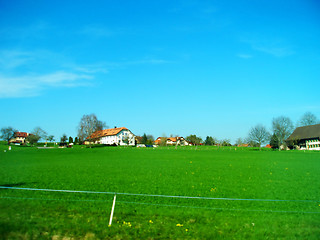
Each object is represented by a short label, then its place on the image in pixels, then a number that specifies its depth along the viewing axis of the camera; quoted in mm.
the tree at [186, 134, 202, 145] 197588
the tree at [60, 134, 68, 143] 139212
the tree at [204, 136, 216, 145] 192125
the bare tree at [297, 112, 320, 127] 120500
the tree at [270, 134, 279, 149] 116288
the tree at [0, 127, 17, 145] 137375
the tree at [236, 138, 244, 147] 187625
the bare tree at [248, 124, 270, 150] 119562
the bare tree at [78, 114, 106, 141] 109831
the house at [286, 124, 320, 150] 112500
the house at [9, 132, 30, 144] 183988
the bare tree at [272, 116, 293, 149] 111562
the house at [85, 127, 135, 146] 165300
